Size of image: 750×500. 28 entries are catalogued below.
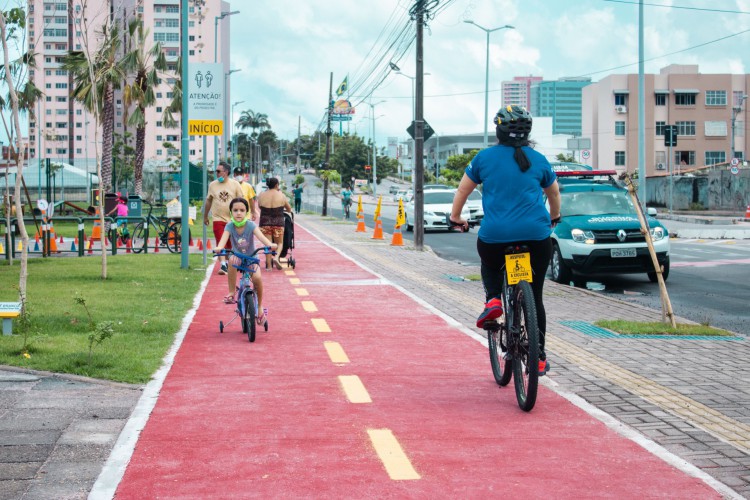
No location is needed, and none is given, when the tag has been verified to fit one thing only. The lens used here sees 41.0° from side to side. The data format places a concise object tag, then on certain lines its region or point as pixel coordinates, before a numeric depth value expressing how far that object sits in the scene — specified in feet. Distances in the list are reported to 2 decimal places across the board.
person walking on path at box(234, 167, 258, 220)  59.12
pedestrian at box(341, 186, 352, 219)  173.65
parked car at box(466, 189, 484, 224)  117.70
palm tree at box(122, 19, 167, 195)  137.08
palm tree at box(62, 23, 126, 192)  117.81
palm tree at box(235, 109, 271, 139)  633.20
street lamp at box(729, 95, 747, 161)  279.86
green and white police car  53.06
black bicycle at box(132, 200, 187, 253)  81.41
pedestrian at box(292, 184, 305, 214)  192.13
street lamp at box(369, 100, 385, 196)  365.24
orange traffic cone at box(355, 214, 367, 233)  120.75
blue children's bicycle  32.32
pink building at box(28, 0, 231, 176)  383.65
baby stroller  62.34
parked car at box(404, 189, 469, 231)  115.96
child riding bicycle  34.65
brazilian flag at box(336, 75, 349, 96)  332.98
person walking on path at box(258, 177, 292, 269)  59.57
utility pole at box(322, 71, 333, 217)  185.26
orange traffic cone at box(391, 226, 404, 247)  91.34
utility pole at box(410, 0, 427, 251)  85.15
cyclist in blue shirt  22.58
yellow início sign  62.80
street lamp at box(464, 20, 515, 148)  188.53
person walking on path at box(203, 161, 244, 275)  55.67
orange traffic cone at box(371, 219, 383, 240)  102.23
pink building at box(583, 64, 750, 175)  303.48
